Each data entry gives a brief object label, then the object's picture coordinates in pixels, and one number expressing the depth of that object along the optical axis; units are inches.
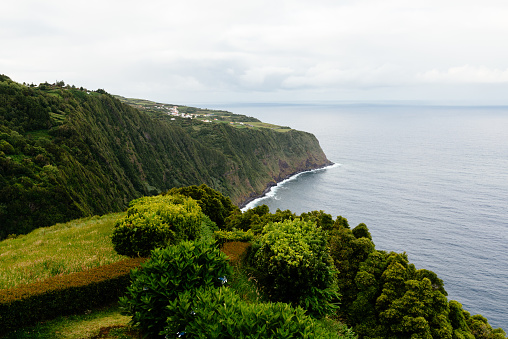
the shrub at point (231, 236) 670.4
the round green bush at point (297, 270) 494.9
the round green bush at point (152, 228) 595.5
